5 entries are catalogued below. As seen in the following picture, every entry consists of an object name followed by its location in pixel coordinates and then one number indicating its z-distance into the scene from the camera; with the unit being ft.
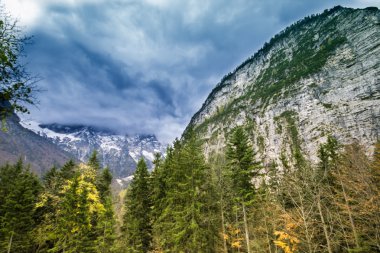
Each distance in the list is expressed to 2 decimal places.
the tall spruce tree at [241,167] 74.23
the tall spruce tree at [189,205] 66.90
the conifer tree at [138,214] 82.72
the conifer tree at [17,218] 83.71
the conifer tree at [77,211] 77.82
